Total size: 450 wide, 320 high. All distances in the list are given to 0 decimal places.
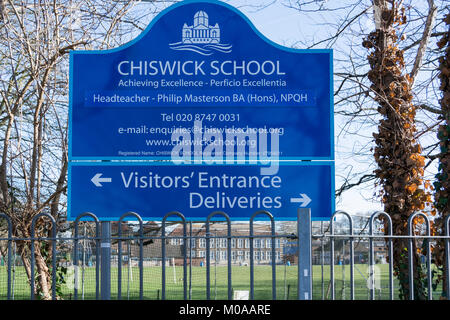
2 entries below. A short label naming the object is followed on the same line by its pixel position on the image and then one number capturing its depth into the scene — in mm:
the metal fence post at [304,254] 5047
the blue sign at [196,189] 6816
